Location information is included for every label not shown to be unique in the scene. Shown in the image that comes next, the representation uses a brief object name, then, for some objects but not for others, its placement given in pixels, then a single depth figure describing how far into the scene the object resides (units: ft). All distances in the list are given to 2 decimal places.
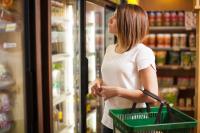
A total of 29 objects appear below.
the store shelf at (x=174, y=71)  16.97
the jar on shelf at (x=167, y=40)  16.86
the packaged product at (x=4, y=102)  7.28
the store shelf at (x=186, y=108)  16.91
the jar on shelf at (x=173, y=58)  16.98
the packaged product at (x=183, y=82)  17.04
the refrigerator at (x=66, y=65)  9.53
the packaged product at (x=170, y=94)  16.80
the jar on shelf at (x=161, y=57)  16.98
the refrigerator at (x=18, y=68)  6.74
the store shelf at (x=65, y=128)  9.90
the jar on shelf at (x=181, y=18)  16.48
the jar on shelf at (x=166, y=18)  16.69
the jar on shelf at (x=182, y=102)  17.15
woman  5.75
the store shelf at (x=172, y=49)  16.69
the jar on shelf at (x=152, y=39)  17.12
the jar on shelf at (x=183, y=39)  16.62
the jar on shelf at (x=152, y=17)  16.93
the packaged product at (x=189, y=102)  17.04
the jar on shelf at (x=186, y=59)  16.61
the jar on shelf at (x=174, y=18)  16.60
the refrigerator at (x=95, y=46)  12.17
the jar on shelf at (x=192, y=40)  16.35
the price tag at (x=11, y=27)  6.68
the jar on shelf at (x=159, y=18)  16.83
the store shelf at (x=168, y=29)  16.72
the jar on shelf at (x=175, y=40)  16.75
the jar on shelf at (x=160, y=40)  16.93
